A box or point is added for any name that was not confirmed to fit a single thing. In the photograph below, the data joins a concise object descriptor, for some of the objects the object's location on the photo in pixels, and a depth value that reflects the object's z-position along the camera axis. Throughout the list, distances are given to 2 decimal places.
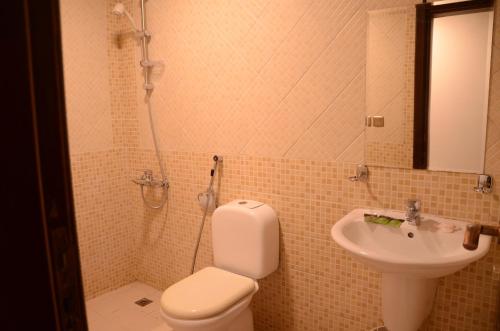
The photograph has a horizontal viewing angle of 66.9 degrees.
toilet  1.64
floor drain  2.58
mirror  1.45
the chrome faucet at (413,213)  1.53
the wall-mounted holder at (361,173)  1.72
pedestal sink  1.29
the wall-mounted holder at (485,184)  1.44
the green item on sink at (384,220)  1.54
